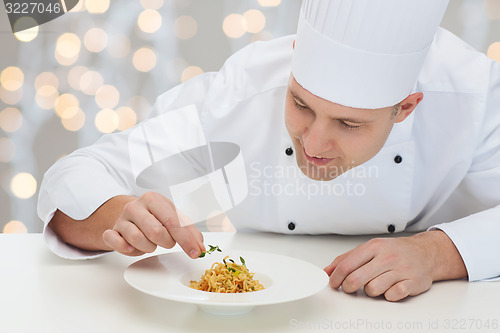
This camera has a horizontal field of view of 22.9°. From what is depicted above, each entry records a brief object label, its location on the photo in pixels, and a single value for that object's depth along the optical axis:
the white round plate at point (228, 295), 1.40
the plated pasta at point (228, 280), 1.46
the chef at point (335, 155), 1.58
